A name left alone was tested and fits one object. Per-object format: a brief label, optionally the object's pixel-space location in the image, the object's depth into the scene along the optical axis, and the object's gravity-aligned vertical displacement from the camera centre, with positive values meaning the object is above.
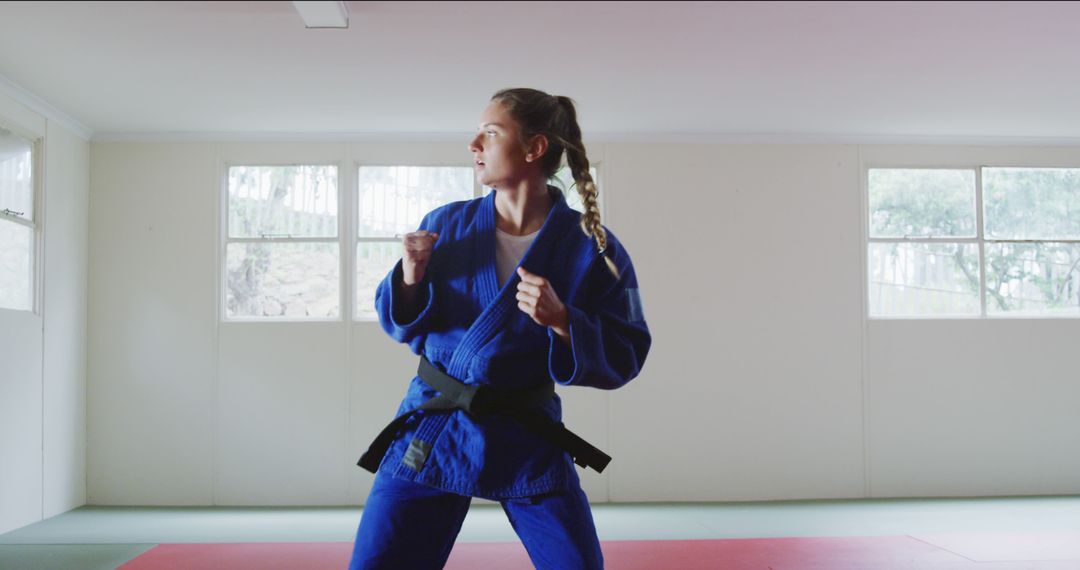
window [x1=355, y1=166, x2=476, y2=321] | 5.56 +0.64
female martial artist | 1.63 -0.06
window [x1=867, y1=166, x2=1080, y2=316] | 5.82 +0.40
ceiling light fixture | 3.31 +1.08
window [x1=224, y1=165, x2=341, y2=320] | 5.55 +0.37
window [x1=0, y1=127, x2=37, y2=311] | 4.54 +0.46
